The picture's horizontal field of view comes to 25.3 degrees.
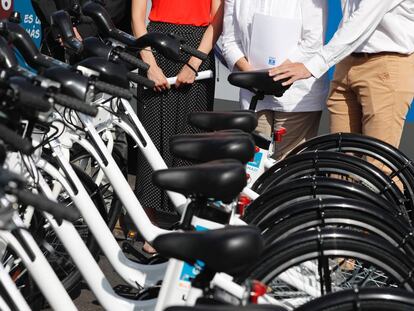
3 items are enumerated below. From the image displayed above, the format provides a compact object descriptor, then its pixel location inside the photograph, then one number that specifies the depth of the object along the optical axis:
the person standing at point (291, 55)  4.82
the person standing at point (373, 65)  4.48
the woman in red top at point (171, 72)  5.24
